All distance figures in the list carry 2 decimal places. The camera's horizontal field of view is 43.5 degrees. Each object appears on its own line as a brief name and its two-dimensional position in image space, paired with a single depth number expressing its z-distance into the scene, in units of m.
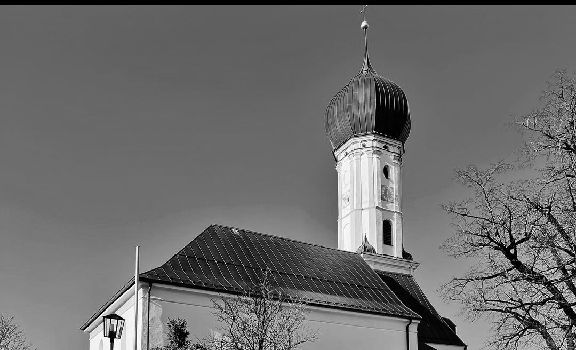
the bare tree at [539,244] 13.98
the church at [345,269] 25.94
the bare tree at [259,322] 22.92
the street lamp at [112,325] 20.30
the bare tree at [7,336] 33.53
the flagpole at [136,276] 22.71
